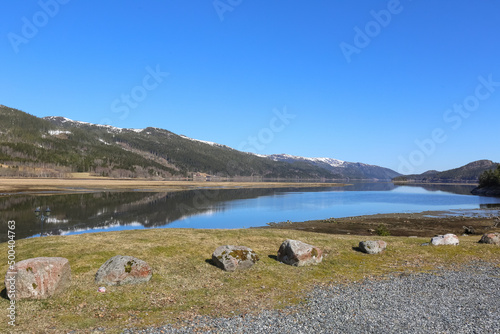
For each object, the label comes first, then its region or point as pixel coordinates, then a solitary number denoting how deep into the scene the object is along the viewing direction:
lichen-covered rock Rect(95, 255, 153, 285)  16.89
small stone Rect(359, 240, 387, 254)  25.62
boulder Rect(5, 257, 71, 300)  14.59
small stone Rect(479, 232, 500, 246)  29.77
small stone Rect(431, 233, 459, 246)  28.86
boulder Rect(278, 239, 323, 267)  21.61
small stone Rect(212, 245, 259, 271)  20.19
